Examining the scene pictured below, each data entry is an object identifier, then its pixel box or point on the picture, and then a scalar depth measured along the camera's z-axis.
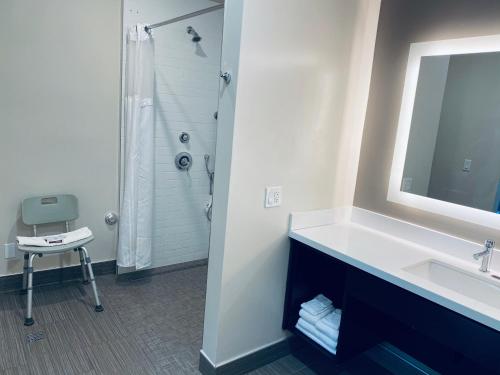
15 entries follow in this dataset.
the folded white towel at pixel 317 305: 2.05
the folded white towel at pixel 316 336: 1.92
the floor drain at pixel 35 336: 2.19
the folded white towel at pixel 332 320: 1.95
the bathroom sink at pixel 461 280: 1.65
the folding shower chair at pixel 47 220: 2.33
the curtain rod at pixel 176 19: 2.05
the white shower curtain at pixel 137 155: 2.75
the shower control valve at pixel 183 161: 3.15
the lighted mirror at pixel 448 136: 1.77
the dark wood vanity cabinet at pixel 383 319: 1.39
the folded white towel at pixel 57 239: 2.39
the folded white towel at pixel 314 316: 2.01
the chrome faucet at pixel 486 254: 1.67
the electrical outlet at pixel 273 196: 1.92
